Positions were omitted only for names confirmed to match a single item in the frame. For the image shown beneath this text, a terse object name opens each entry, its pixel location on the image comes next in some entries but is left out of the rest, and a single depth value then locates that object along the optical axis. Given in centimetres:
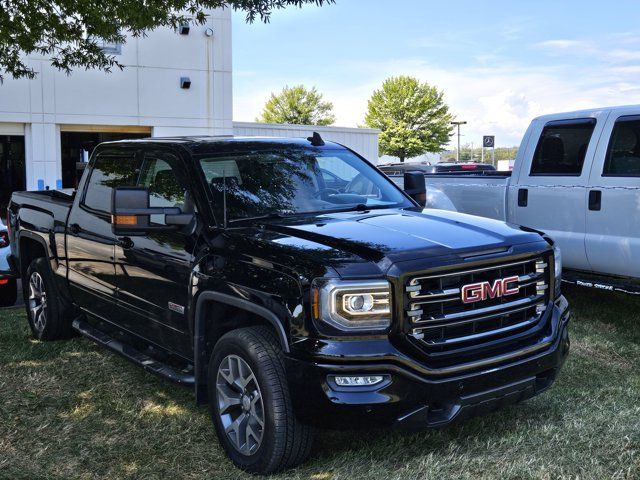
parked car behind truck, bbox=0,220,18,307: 778
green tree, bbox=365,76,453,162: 6769
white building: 1823
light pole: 6806
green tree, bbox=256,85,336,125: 7281
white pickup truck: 659
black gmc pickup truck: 341
